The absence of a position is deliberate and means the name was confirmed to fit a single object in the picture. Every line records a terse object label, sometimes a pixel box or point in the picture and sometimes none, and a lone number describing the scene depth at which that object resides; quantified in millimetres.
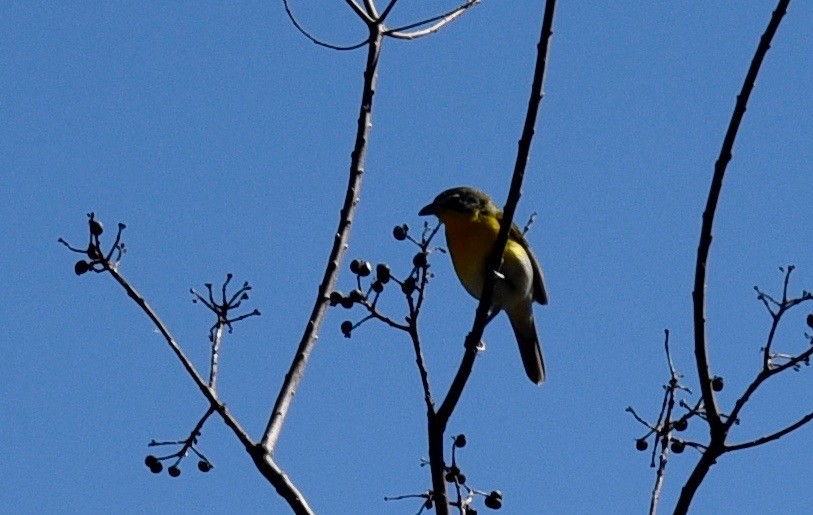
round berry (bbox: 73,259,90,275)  7503
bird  13914
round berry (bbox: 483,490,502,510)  9187
